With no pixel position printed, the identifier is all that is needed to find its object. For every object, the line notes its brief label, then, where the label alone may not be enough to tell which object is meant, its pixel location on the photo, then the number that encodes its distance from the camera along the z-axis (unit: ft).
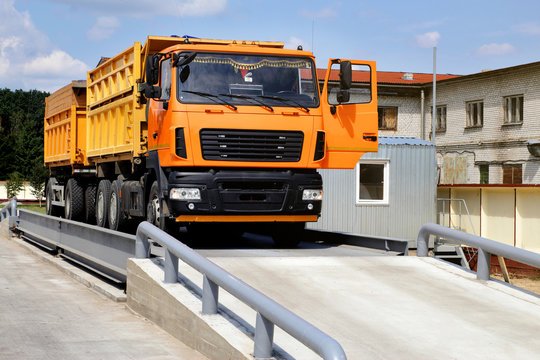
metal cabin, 94.22
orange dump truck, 38.68
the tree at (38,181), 260.83
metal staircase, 106.22
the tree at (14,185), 268.21
